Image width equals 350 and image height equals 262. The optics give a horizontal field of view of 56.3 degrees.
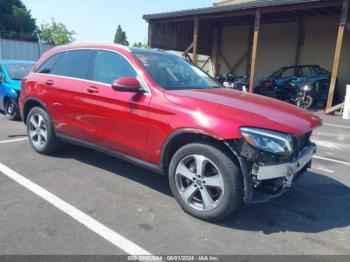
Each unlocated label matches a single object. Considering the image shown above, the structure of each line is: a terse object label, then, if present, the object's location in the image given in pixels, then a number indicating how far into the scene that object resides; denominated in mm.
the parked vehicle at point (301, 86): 13195
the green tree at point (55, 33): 60719
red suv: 3064
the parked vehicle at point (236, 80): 15245
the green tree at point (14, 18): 43281
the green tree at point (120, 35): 103381
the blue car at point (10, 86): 7883
